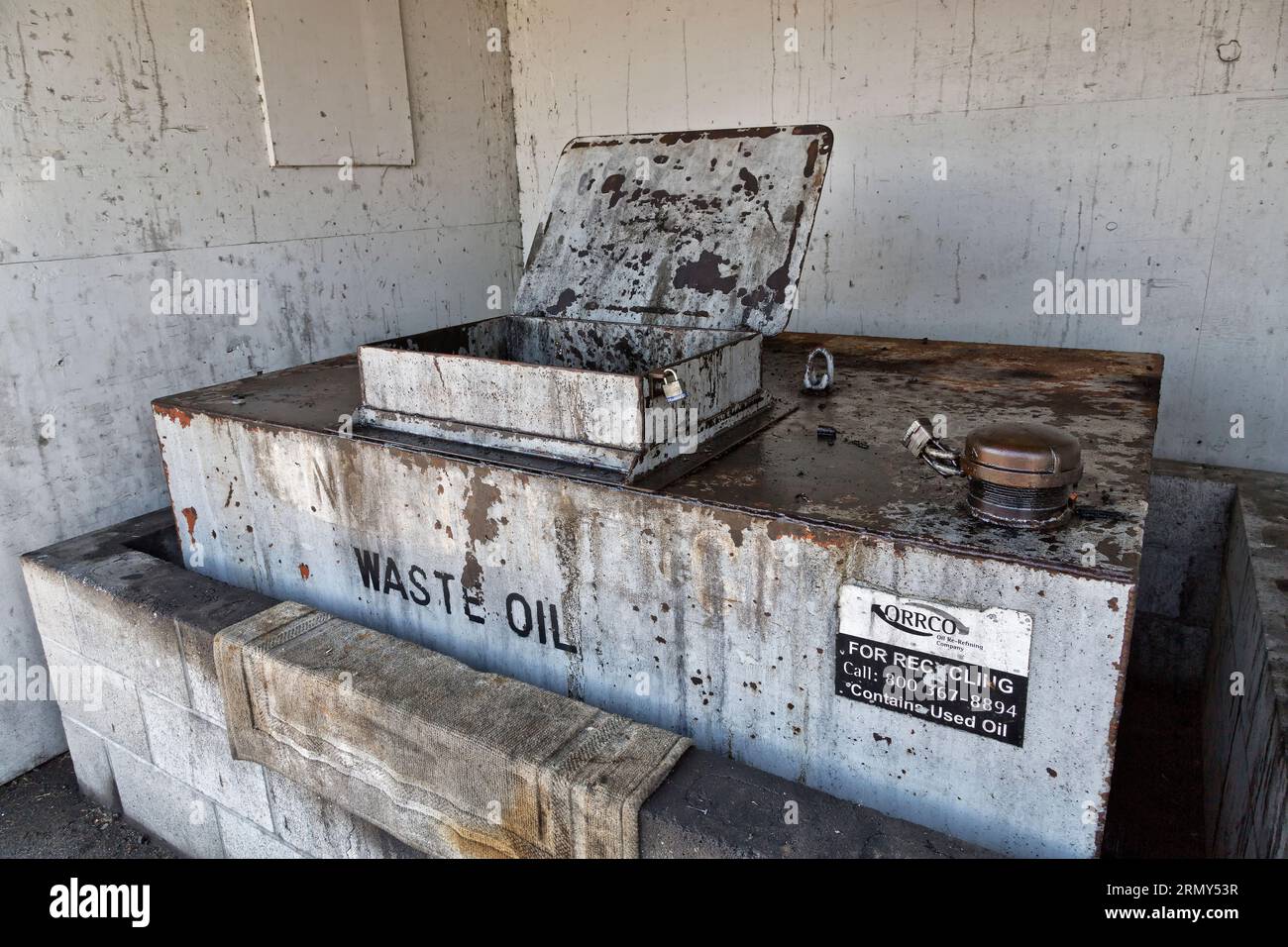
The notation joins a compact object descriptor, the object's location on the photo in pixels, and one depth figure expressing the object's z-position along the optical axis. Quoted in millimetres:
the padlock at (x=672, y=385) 1643
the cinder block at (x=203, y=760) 2086
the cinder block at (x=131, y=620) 2086
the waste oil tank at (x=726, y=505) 1275
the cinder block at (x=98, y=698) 2289
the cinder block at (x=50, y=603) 2322
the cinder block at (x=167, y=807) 2260
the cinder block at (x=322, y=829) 1834
